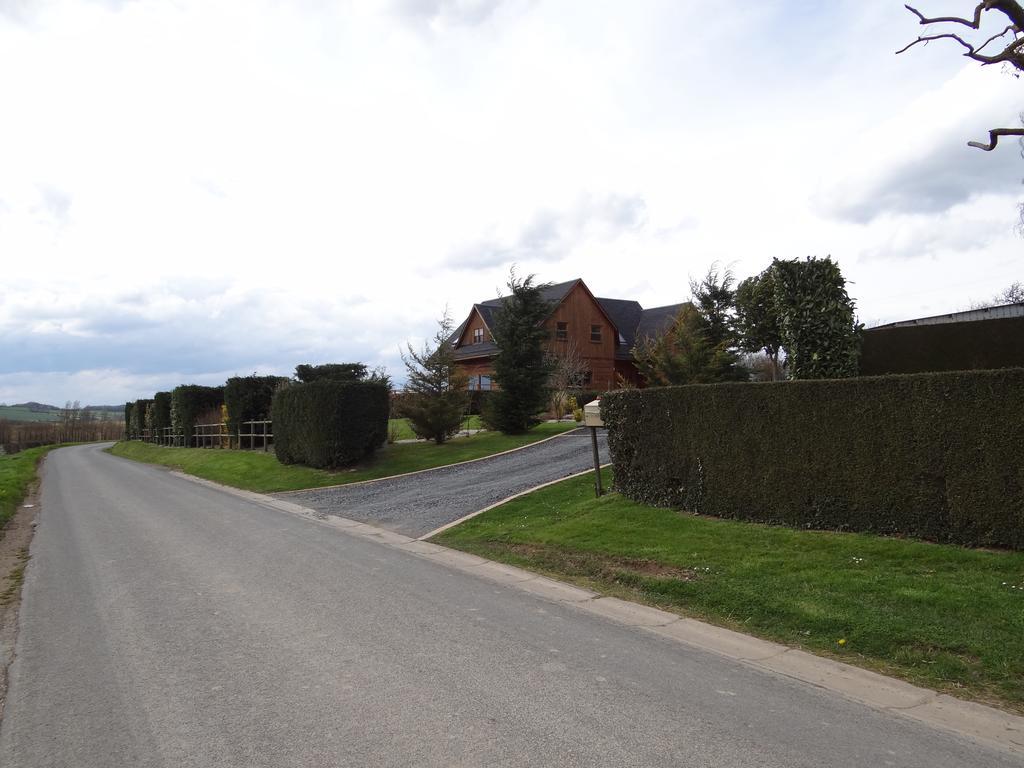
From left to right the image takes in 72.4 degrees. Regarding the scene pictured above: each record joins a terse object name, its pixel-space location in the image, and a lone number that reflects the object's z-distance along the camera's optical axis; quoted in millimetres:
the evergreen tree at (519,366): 25812
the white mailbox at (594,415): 13281
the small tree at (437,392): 24703
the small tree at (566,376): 32438
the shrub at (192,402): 42562
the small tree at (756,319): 27625
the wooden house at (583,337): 42750
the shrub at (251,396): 33562
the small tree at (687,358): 24469
